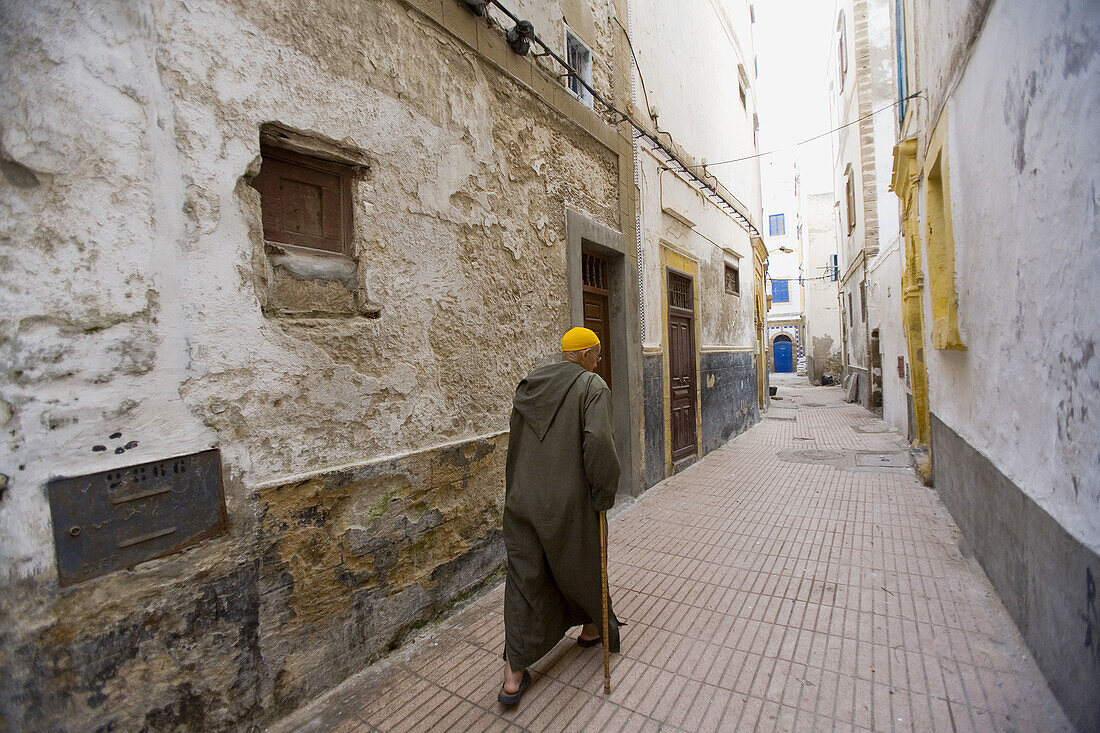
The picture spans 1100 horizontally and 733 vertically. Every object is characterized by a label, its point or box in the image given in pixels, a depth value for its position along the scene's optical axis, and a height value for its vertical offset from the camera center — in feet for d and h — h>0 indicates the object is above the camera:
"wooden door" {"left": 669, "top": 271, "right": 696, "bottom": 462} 24.40 -0.72
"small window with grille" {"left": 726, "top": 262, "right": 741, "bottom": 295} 33.68 +4.57
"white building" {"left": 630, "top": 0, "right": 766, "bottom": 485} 22.08 +6.04
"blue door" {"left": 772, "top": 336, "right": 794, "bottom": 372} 111.55 -2.12
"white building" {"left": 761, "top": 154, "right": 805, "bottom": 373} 107.24 +11.48
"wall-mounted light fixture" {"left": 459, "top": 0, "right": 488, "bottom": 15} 11.90 +8.27
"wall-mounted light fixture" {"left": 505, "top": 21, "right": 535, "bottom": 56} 13.24 +8.39
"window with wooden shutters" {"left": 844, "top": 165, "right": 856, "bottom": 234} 44.01 +13.22
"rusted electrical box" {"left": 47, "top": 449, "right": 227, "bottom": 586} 6.00 -1.75
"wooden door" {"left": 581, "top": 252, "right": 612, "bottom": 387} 18.49 +1.95
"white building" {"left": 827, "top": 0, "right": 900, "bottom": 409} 37.22 +14.69
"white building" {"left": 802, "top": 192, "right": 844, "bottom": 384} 80.74 +8.35
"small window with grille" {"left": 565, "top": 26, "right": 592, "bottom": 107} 17.37 +10.09
